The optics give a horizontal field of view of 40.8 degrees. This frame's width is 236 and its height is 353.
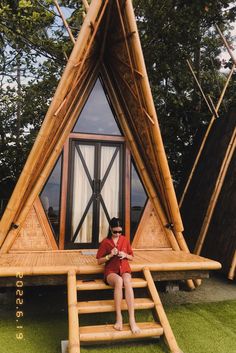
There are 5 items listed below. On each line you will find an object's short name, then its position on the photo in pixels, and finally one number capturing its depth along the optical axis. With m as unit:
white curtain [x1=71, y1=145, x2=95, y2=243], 5.55
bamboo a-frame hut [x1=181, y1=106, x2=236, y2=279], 6.52
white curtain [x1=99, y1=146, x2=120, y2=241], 5.69
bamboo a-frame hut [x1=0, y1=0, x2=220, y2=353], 4.52
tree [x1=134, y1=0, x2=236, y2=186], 9.06
